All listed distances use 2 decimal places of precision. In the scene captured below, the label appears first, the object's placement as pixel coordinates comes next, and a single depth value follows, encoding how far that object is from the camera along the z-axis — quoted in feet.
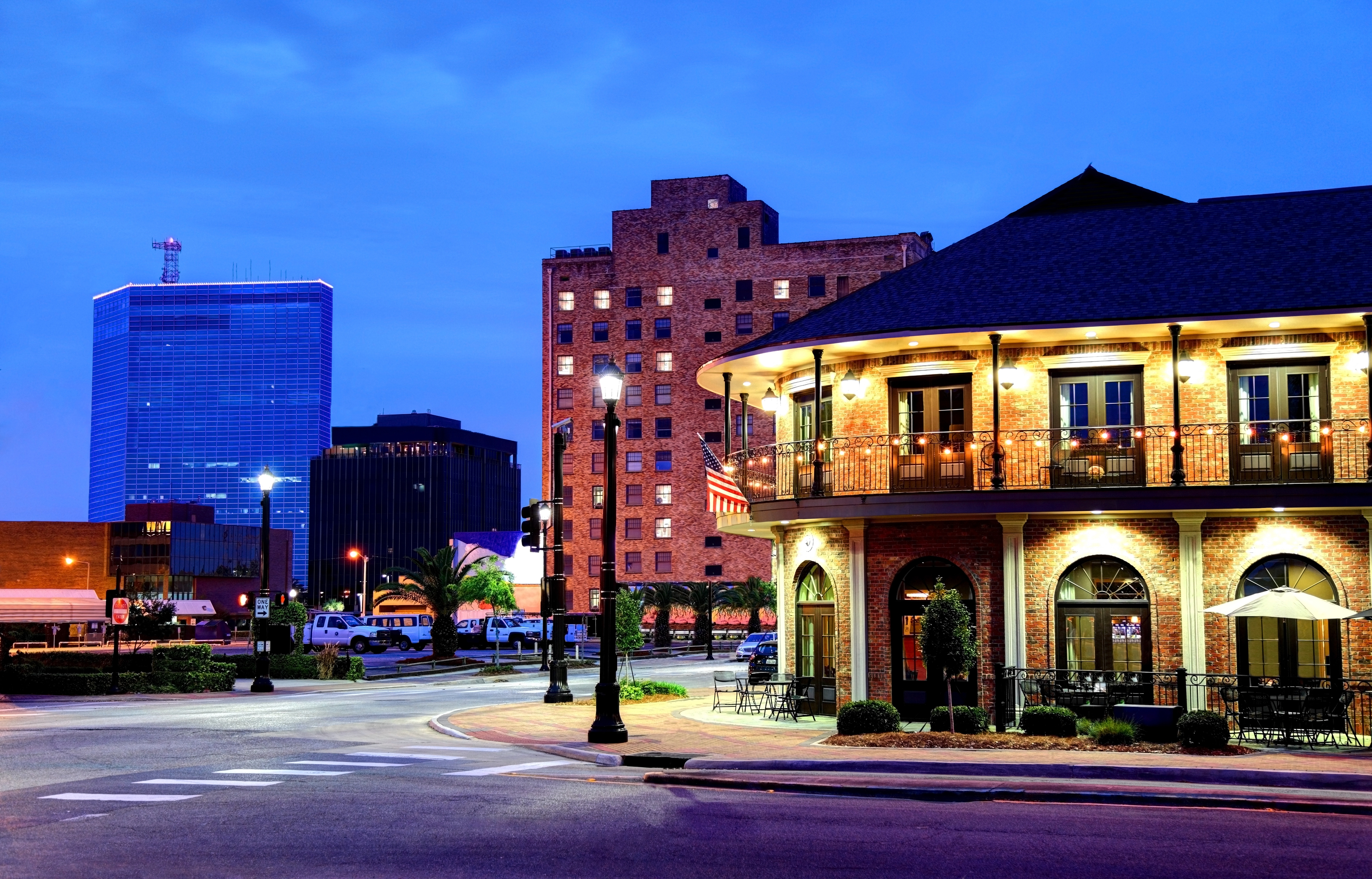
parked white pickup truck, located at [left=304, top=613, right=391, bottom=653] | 239.91
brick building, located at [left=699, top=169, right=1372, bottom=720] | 81.71
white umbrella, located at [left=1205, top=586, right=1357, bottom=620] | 72.74
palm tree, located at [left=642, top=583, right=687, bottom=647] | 279.90
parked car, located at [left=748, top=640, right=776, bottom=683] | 123.85
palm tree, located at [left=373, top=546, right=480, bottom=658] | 193.36
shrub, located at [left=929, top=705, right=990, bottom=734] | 74.79
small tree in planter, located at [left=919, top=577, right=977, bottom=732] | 72.43
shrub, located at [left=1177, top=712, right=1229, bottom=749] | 65.98
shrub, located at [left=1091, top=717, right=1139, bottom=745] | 68.74
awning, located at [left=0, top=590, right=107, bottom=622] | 215.72
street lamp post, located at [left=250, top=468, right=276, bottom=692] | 126.82
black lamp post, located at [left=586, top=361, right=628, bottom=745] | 73.00
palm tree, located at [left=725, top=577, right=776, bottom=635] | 280.10
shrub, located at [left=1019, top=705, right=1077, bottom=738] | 71.97
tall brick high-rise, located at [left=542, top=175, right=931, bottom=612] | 358.64
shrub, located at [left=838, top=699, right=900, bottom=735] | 73.61
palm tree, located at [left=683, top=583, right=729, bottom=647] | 264.11
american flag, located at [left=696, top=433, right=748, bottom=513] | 94.22
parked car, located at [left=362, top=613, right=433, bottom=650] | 250.78
